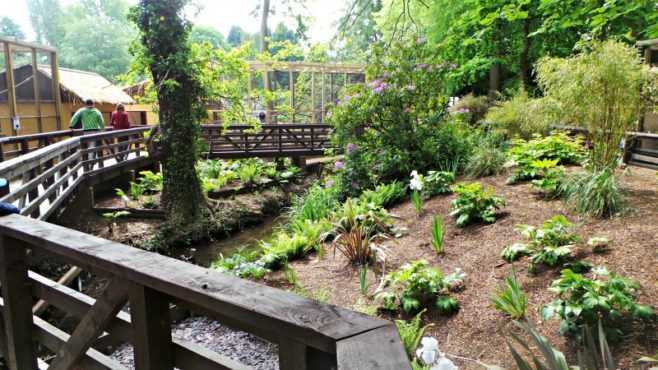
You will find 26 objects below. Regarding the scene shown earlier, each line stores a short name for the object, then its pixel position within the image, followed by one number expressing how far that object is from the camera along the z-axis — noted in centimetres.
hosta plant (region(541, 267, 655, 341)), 305
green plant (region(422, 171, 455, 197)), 741
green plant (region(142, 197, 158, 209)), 1109
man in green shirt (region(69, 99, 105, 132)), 1153
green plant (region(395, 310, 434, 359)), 370
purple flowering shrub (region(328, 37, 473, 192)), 895
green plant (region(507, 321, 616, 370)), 210
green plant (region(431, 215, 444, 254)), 511
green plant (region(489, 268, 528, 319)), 352
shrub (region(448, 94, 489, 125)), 1391
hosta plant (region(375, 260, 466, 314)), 411
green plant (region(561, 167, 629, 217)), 494
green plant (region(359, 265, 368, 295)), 455
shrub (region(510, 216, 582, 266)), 407
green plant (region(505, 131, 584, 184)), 695
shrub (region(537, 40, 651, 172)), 536
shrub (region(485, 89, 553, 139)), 832
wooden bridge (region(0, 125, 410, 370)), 108
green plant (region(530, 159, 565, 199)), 585
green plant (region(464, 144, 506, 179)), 790
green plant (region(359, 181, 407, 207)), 783
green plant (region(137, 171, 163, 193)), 1211
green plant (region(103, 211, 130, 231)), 1002
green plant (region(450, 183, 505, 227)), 572
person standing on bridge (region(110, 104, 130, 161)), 1292
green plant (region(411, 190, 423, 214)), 674
